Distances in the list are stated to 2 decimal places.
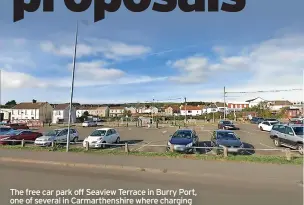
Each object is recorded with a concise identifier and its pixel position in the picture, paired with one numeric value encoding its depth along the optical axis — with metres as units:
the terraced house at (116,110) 153.50
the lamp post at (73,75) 17.86
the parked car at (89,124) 54.31
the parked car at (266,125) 33.73
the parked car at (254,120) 54.50
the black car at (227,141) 15.55
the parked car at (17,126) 40.19
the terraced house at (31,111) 85.00
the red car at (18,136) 22.95
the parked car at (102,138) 19.24
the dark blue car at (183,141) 15.83
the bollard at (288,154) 12.95
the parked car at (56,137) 20.89
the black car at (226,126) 36.75
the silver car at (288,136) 16.72
